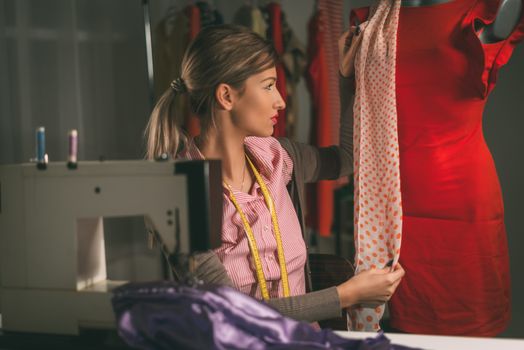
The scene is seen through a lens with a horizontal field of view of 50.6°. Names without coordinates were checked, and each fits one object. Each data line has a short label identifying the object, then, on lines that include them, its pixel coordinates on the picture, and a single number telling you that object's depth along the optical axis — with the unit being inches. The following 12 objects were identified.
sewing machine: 40.5
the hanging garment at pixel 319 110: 105.0
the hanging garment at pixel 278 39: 102.7
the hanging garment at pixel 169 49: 107.8
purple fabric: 34.9
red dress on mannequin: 61.8
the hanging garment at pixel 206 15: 106.8
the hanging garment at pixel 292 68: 105.8
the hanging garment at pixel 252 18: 104.8
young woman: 52.6
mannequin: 59.4
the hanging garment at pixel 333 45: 107.0
